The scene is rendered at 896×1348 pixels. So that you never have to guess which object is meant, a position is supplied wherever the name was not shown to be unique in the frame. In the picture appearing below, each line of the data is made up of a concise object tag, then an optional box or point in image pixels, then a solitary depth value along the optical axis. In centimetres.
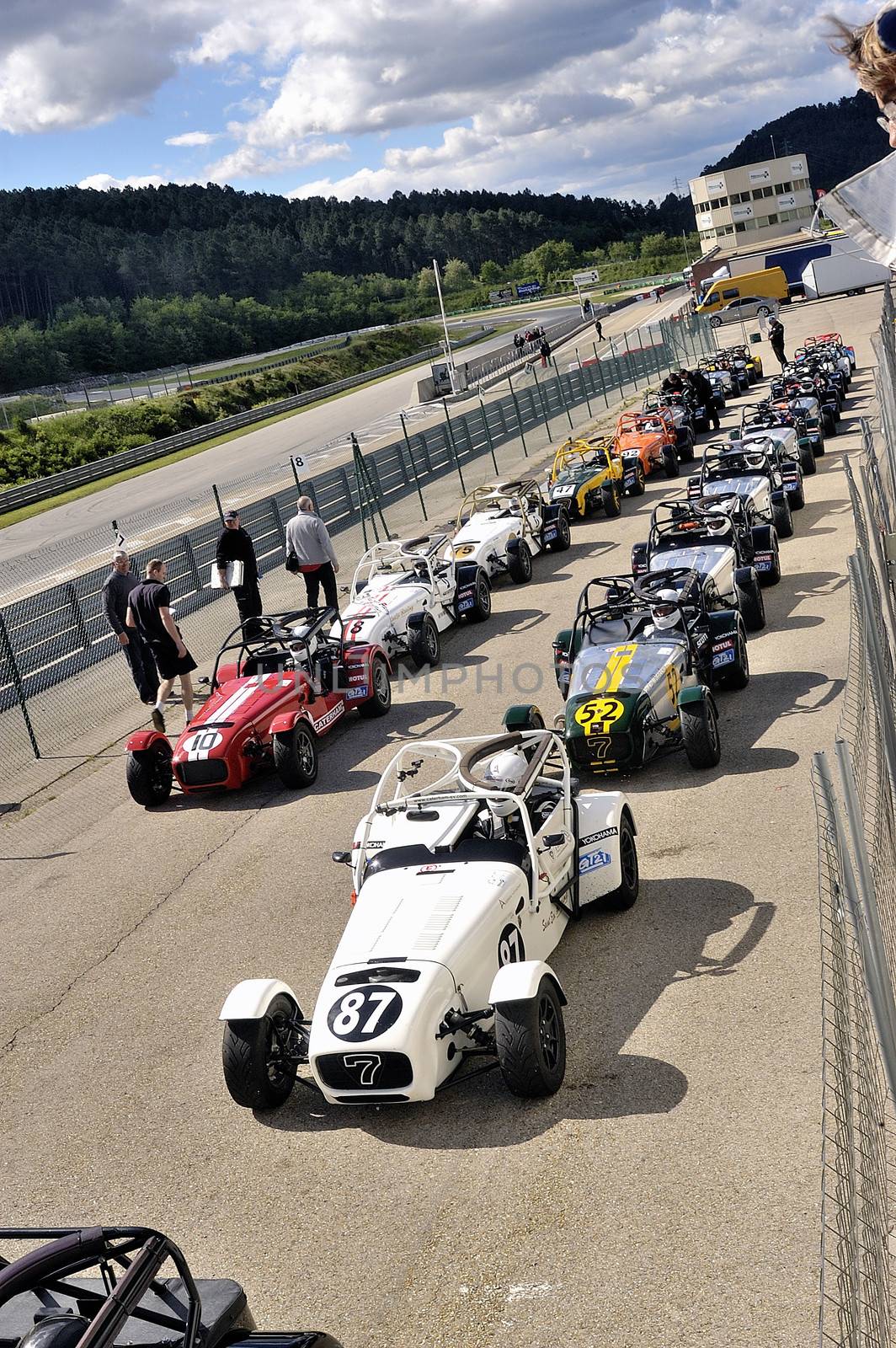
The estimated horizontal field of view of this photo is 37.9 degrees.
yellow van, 6706
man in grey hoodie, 1756
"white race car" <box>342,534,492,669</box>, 1605
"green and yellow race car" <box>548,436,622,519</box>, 2347
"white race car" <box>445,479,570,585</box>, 1953
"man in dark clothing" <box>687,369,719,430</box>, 3247
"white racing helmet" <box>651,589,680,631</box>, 1246
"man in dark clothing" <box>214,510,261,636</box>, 1686
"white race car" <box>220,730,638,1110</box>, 673
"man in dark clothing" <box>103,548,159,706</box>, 1588
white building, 13400
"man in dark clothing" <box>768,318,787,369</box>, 3944
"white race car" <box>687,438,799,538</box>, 1872
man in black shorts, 1451
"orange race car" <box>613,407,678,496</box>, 2541
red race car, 1283
